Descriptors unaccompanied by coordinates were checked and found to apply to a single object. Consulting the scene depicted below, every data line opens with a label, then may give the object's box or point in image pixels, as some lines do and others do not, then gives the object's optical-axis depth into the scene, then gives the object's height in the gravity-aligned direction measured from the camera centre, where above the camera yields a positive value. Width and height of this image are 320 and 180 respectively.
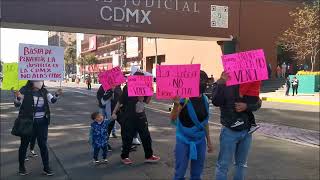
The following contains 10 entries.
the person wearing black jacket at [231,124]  5.47 -0.63
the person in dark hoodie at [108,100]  10.02 -0.62
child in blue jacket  8.09 -1.10
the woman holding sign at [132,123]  8.23 -0.91
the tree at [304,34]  39.97 +3.33
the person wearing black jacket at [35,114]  7.19 -0.64
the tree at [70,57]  122.38 +4.16
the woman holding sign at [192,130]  5.61 -0.72
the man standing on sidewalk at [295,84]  33.31 -0.95
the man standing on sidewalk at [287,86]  33.28 -1.06
